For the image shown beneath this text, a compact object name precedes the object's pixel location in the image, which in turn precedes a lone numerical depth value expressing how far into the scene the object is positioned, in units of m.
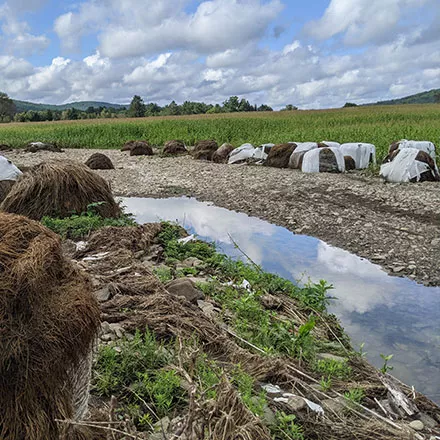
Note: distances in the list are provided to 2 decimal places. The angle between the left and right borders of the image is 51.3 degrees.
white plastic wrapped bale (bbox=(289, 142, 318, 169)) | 13.46
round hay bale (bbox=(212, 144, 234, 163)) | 16.19
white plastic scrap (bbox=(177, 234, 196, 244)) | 6.36
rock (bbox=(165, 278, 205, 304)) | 4.24
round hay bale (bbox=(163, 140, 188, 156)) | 18.62
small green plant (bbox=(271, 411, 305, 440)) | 2.47
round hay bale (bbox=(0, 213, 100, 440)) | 1.92
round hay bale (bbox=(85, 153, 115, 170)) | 14.93
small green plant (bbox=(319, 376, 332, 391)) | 2.99
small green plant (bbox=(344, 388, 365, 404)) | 2.88
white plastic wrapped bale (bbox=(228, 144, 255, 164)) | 15.42
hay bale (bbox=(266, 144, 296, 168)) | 14.01
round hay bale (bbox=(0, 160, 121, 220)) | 7.44
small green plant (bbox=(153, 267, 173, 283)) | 4.74
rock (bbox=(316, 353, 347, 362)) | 3.56
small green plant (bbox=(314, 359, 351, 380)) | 3.32
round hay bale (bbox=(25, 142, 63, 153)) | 21.84
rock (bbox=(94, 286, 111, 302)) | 4.05
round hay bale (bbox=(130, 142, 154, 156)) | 19.27
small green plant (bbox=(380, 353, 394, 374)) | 3.36
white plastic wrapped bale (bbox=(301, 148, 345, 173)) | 12.57
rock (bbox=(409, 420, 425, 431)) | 2.74
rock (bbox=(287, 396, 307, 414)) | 2.74
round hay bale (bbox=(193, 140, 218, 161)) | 17.00
